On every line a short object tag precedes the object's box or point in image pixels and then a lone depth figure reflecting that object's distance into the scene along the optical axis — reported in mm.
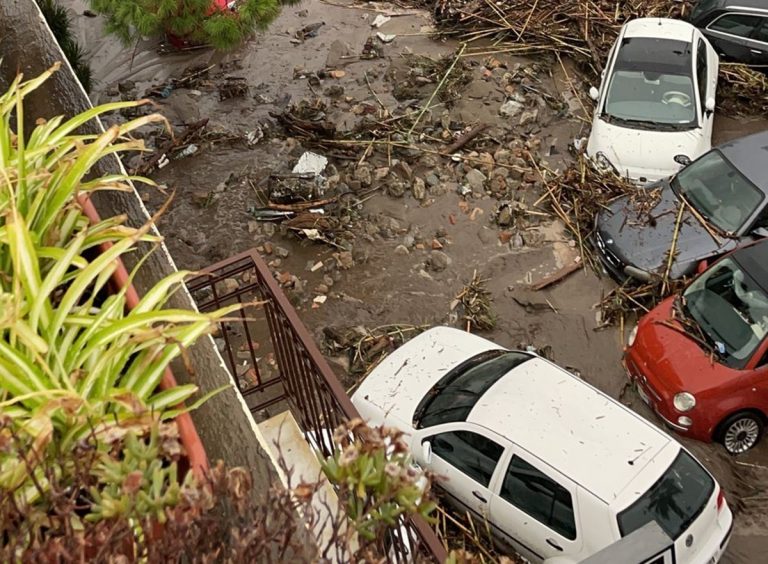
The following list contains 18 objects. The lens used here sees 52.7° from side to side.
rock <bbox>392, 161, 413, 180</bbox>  10172
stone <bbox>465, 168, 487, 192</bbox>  10000
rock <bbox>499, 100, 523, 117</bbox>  11156
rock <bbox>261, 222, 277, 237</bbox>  9516
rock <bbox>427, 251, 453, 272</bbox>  9062
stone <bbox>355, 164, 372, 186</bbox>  10055
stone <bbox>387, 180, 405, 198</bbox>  9906
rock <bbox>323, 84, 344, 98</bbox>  11797
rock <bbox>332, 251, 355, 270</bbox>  9062
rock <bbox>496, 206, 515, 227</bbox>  9461
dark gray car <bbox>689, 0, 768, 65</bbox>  11078
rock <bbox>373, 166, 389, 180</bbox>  10180
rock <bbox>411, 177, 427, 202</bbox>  9886
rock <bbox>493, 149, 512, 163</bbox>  10359
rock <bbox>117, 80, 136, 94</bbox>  12086
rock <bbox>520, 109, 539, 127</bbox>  11000
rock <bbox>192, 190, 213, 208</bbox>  9918
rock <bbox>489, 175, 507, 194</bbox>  9930
